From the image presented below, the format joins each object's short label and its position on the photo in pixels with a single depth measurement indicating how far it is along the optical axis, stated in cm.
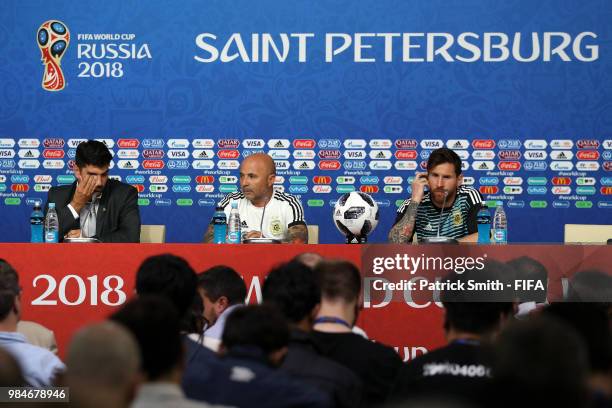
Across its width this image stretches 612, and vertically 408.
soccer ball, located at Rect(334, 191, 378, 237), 981
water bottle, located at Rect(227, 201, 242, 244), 990
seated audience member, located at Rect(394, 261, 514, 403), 506
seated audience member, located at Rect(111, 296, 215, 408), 394
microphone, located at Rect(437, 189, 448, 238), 1063
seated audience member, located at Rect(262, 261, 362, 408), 516
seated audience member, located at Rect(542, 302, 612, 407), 409
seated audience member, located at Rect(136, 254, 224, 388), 597
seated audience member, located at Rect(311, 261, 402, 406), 587
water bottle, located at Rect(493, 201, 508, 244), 977
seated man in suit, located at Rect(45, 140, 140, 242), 1053
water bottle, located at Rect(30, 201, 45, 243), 1016
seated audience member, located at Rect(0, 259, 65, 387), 584
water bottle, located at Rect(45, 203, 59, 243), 1037
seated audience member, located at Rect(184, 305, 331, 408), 456
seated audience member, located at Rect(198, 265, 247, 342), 780
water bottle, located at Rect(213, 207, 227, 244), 1012
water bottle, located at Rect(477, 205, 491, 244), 998
